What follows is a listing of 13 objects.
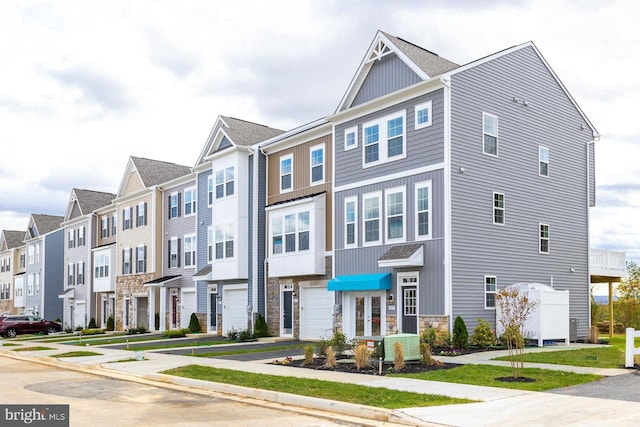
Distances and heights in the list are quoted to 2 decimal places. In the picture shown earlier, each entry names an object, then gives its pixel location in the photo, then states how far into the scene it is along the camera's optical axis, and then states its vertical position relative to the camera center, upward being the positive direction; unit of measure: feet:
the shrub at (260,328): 104.37 -10.05
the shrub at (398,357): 56.03 -7.87
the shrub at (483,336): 74.02 -8.11
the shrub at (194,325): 120.78 -11.03
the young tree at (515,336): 51.35 -6.13
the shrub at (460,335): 72.74 -7.83
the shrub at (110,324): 155.43 -13.87
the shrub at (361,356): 57.11 -7.93
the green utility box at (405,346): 57.82 -7.26
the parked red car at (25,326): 154.10 -14.61
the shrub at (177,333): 119.24 -12.29
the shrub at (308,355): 61.98 -8.49
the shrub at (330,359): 59.11 -8.42
